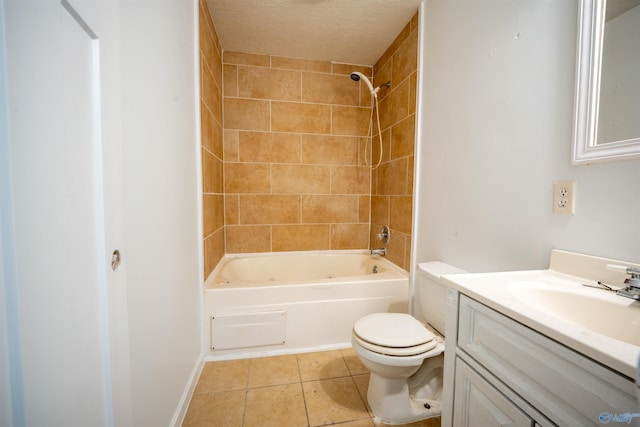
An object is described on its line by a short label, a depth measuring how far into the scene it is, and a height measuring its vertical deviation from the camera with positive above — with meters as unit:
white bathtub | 1.68 -0.78
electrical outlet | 0.87 +0.03
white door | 0.40 -0.04
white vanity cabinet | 0.45 -0.40
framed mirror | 0.74 +0.39
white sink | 0.47 -0.26
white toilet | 1.13 -0.71
